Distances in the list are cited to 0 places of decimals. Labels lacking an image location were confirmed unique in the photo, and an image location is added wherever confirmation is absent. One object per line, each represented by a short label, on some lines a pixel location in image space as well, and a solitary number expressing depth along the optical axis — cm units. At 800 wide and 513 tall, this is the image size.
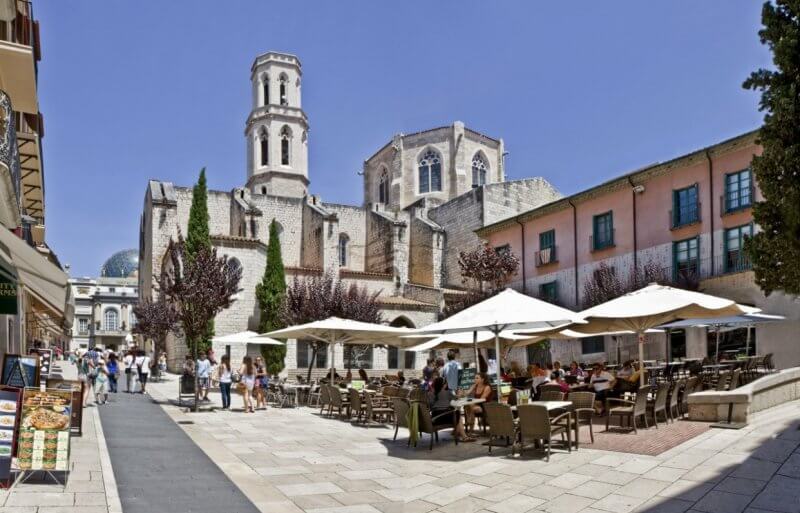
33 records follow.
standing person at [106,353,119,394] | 2178
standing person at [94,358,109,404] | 1762
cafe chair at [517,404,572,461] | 884
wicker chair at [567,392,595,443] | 991
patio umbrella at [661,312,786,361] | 1447
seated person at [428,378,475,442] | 1085
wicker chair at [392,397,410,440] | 1094
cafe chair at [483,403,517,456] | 924
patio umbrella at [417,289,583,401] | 1001
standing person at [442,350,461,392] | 1342
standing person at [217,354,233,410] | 1773
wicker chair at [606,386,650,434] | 1005
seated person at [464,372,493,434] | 1120
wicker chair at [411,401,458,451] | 1038
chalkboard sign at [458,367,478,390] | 1205
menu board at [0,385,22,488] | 704
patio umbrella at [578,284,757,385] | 1102
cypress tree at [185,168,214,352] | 2955
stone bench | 995
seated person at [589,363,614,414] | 1225
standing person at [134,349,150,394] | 2202
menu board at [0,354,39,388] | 947
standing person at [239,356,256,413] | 1695
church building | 3750
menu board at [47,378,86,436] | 1096
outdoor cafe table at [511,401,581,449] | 922
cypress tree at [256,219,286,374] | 3272
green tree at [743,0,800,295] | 865
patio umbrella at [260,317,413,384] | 1641
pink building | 2227
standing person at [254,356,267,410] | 1762
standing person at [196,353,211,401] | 1882
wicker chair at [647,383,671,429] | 1050
